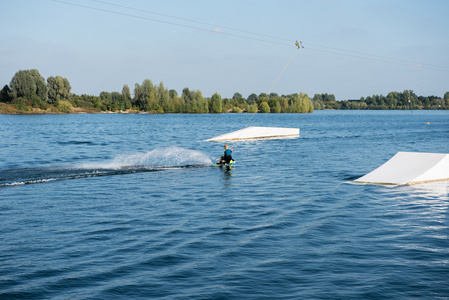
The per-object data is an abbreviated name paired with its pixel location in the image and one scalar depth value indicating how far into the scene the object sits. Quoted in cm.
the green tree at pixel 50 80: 19950
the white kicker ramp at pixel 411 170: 2445
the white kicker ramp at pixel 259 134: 6159
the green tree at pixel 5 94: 18825
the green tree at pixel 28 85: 18489
